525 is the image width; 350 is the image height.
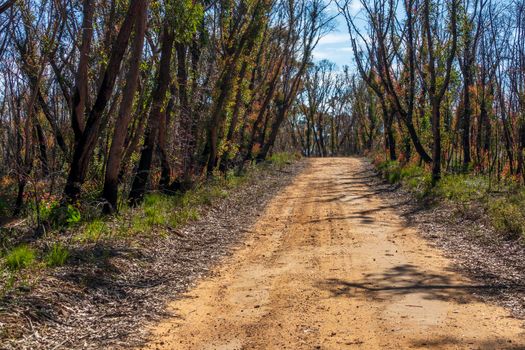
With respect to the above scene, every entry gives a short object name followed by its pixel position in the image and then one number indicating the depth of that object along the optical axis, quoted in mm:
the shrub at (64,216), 10547
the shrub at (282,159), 34131
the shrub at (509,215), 10148
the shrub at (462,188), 14406
